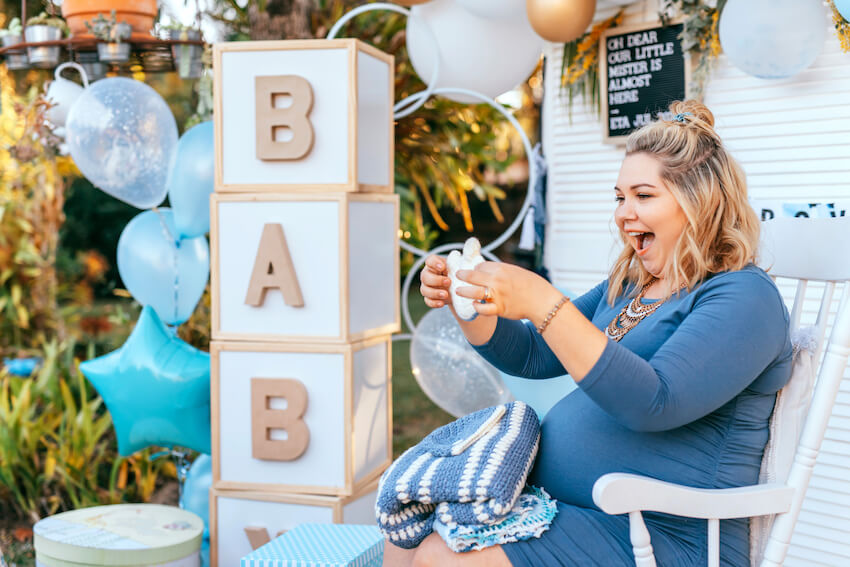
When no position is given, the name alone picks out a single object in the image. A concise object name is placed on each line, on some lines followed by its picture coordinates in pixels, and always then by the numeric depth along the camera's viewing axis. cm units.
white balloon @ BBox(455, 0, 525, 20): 286
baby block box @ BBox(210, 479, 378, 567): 253
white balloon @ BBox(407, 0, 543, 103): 300
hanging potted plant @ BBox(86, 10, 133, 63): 298
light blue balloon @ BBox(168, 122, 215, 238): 285
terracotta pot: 303
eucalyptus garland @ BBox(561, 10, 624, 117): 315
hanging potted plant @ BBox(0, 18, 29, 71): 321
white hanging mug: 331
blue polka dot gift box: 193
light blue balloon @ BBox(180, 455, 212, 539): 298
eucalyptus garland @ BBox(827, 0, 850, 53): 230
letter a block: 251
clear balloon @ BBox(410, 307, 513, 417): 289
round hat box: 235
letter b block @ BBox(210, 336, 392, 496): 253
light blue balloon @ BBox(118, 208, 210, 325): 296
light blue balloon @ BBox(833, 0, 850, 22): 202
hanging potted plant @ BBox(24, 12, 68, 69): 312
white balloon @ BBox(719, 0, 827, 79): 220
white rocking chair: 136
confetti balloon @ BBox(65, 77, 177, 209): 279
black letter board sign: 294
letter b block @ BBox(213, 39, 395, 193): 249
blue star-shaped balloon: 272
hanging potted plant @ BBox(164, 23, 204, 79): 312
